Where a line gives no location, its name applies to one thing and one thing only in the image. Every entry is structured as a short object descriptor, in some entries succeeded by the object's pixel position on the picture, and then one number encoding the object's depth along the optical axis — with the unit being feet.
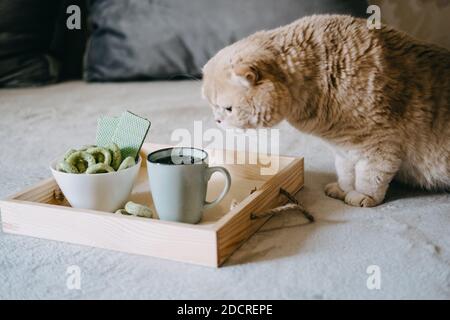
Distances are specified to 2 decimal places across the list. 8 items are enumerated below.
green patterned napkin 3.61
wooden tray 2.80
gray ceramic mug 3.10
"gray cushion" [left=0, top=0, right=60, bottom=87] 6.90
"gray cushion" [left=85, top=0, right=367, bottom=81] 6.68
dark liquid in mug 3.28
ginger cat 3.55
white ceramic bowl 3.22
